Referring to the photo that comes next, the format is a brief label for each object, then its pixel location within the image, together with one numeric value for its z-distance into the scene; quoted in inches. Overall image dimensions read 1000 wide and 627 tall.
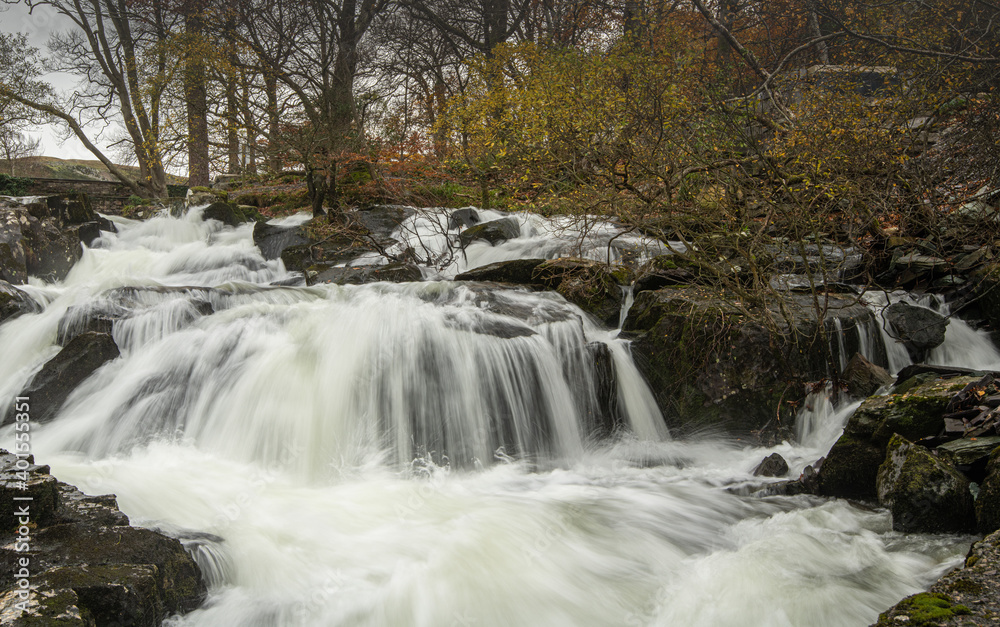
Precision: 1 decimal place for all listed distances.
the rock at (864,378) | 234.4
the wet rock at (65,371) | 234.4
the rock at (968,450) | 151.3
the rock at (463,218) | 471.3
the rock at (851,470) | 180.0
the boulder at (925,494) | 148.9
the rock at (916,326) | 262.2
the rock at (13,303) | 293.0
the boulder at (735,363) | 239.8
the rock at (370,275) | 363.3
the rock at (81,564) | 100.4
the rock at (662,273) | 300.2
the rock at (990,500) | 138.2
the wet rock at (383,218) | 455.2
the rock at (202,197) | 576.1
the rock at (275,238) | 448.5
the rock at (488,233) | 432.1
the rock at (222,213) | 517.7
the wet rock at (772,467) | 205.8
